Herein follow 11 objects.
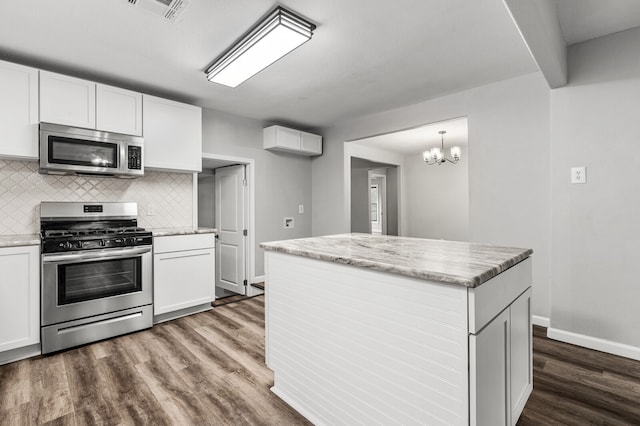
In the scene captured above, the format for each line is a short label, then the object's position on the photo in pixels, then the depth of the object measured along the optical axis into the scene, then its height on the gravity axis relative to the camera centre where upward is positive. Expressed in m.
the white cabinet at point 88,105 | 2.70 +1.04
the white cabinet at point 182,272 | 3.19 -0.62
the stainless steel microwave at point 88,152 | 2.66 +0.59
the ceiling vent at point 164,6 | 1.93 +1.34
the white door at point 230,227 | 4.51 -0.19
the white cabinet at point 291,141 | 4.49 +1.11
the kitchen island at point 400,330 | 1.12 -0.52
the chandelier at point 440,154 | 5.75 +1.12
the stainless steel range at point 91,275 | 2.55 -0.53
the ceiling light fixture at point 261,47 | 2.08 +1.28
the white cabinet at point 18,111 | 2.51 +0.88
